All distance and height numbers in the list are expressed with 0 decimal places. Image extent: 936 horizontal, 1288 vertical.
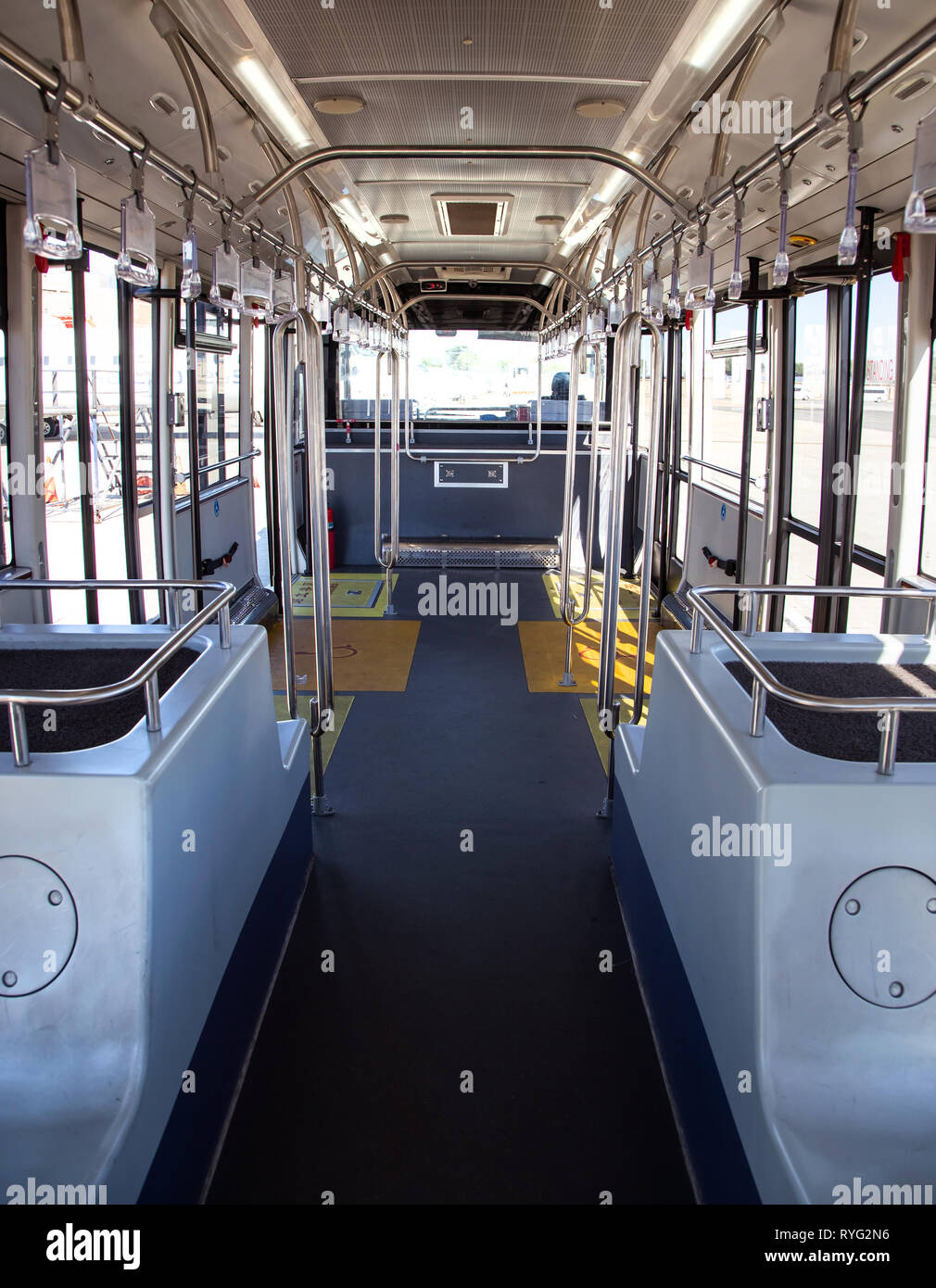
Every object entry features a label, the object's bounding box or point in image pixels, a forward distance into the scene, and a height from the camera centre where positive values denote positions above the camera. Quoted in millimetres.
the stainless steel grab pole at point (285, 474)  3508 +99
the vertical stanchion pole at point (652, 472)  3406 +111
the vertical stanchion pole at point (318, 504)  3500 -15
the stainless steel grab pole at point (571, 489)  4914 +59
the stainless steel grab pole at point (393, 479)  7230 +167
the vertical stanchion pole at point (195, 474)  5688 +163
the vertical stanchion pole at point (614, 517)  3732 -66
